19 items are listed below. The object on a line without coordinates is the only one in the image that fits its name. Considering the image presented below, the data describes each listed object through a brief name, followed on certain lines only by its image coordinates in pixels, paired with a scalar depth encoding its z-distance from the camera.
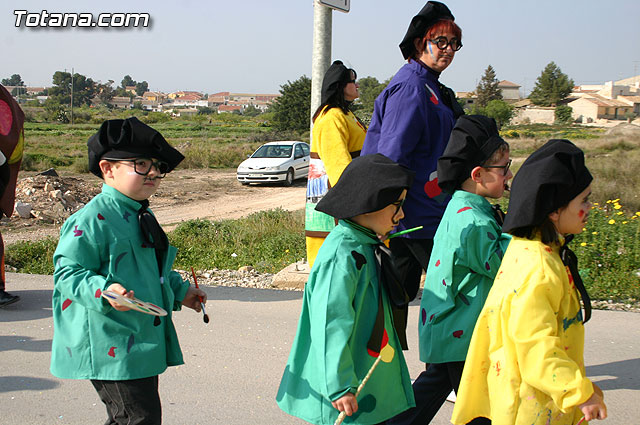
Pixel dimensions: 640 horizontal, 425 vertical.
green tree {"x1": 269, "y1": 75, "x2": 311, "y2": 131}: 46.84
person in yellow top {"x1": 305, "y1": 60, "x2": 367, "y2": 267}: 5.21
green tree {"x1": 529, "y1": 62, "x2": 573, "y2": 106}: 107.31
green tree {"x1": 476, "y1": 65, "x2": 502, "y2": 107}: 101.46
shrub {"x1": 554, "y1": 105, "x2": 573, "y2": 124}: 88.19
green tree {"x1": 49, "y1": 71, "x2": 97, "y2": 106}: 119.69
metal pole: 7.53
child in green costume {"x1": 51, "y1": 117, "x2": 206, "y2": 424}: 2.89
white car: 23.59
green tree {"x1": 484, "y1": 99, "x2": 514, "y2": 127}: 65.19
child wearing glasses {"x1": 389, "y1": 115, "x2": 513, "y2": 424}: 3.18
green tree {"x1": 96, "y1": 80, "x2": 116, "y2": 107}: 132.54
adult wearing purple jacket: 4.08
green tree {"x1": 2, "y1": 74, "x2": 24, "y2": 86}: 174.12
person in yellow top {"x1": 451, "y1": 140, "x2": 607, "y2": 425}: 2.32
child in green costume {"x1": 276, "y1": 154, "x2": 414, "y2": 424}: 2.56
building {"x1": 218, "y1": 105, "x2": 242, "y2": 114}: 175.85
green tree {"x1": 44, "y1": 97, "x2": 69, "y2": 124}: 70.88
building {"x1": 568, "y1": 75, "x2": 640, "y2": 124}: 96.06
